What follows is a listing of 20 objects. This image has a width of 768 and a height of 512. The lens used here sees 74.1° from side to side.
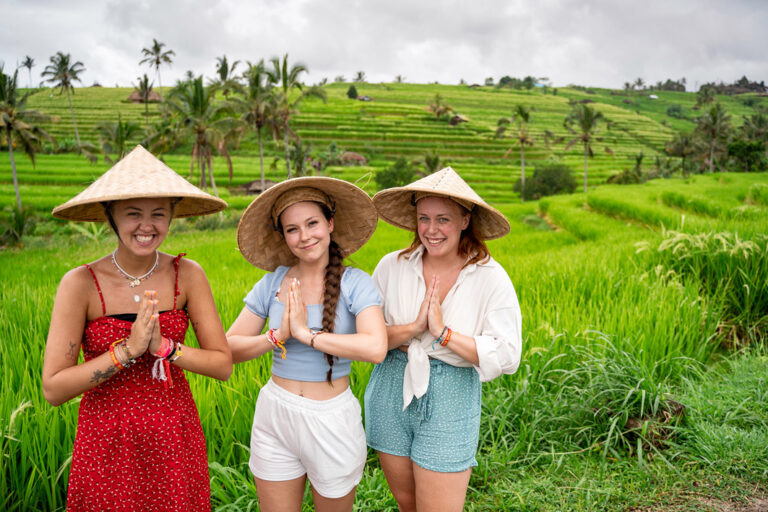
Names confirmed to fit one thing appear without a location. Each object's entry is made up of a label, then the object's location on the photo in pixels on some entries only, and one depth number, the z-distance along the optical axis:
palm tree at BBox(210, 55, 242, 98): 36.94
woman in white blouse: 1.83
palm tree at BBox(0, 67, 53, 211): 22.44
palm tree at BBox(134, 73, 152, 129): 47.28
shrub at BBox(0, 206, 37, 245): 16.36
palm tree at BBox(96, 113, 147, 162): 20.07
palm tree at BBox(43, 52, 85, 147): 48.88
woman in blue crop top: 1.69
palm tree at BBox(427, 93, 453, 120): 58.78
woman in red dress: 1.50
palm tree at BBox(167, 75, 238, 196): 24.06
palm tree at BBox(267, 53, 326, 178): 24.70
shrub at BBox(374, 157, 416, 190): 33.58
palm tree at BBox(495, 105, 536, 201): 36.67
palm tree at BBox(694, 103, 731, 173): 42.91
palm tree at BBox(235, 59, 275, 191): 25.12
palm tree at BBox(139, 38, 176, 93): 56.97
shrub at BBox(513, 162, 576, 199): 34.66
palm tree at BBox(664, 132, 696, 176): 47.91
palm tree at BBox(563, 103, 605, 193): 36.50
